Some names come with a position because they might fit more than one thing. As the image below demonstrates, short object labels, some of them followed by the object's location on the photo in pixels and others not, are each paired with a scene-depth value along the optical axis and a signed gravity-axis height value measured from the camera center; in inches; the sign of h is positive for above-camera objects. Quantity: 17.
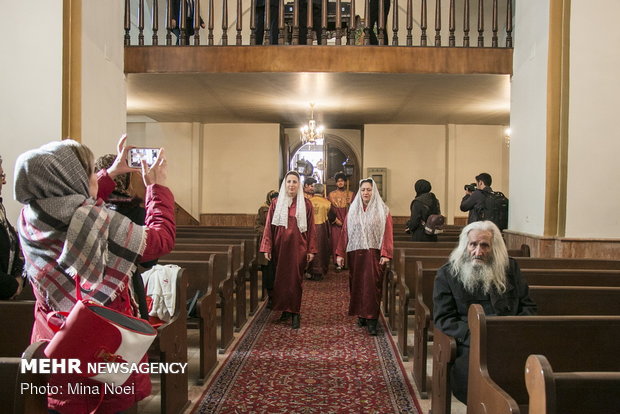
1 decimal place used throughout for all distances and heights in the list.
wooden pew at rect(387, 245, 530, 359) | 177.3 -31.2
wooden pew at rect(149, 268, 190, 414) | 116.8 -35.5
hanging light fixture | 412.5 +46.3
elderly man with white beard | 113.0 -19.9
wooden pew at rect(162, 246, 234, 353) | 181.9 -30.5
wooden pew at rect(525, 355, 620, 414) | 56.8 -21.4
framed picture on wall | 503.5 +14.5
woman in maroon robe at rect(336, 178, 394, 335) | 207.2 -20.9
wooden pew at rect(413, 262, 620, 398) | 126.7 -24.6
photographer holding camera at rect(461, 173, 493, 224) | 261.4 -1.6
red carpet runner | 134.3 -52.1
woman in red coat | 64.3 -6.5
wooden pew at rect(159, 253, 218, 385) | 153.4 -32.6
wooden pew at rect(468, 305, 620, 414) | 91.4 -24.5
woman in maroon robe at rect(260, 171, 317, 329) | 215.6 -20.4
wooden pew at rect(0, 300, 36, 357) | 95.9 -23.7
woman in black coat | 247.3 -6.1
